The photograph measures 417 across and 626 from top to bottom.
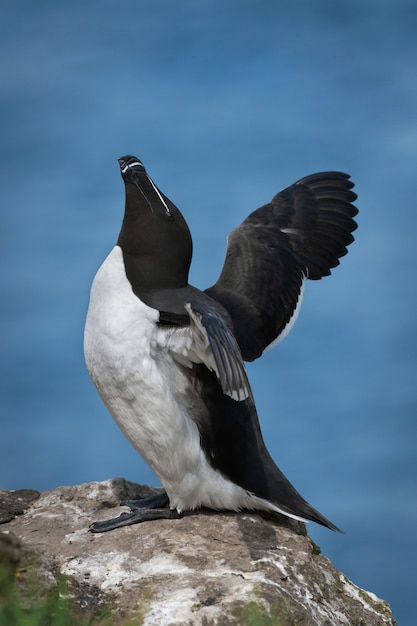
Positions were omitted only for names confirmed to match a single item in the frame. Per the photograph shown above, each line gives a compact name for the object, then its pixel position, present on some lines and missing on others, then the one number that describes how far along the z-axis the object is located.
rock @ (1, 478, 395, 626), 10.08
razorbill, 11.52
